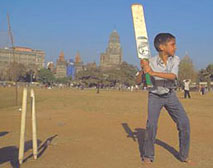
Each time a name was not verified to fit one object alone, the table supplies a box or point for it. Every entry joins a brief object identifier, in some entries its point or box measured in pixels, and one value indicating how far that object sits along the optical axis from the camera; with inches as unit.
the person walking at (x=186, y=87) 928.6
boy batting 165.8
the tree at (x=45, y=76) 4234.7
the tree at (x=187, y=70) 2605.6
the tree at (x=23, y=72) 3666.6
